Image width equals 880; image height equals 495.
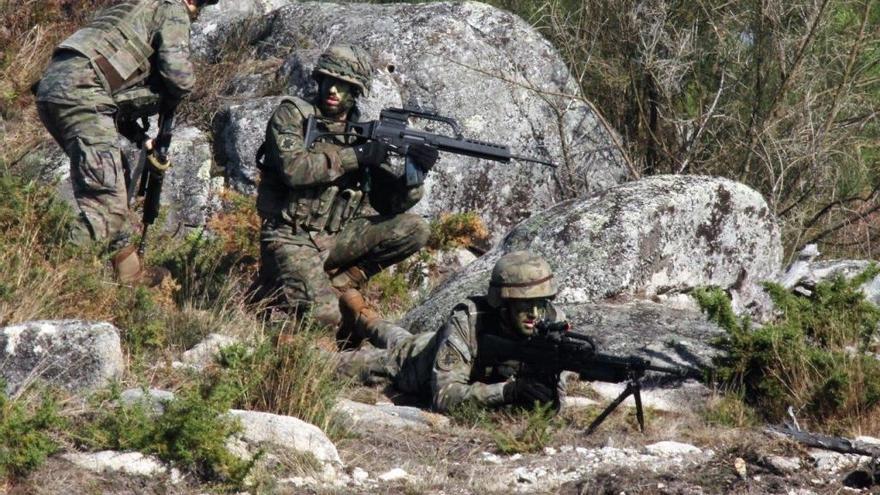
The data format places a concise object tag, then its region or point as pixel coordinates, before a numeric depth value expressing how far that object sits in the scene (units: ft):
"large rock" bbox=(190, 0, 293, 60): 82.84
